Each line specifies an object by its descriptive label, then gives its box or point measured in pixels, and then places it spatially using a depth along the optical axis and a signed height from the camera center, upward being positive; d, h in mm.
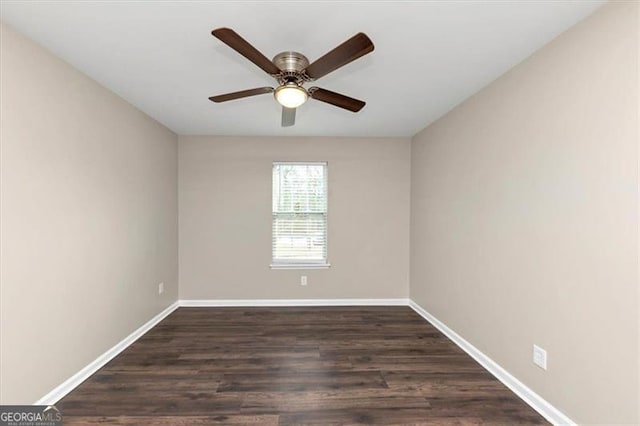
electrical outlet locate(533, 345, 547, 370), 2074 -953
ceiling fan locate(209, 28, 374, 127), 1556 +800
